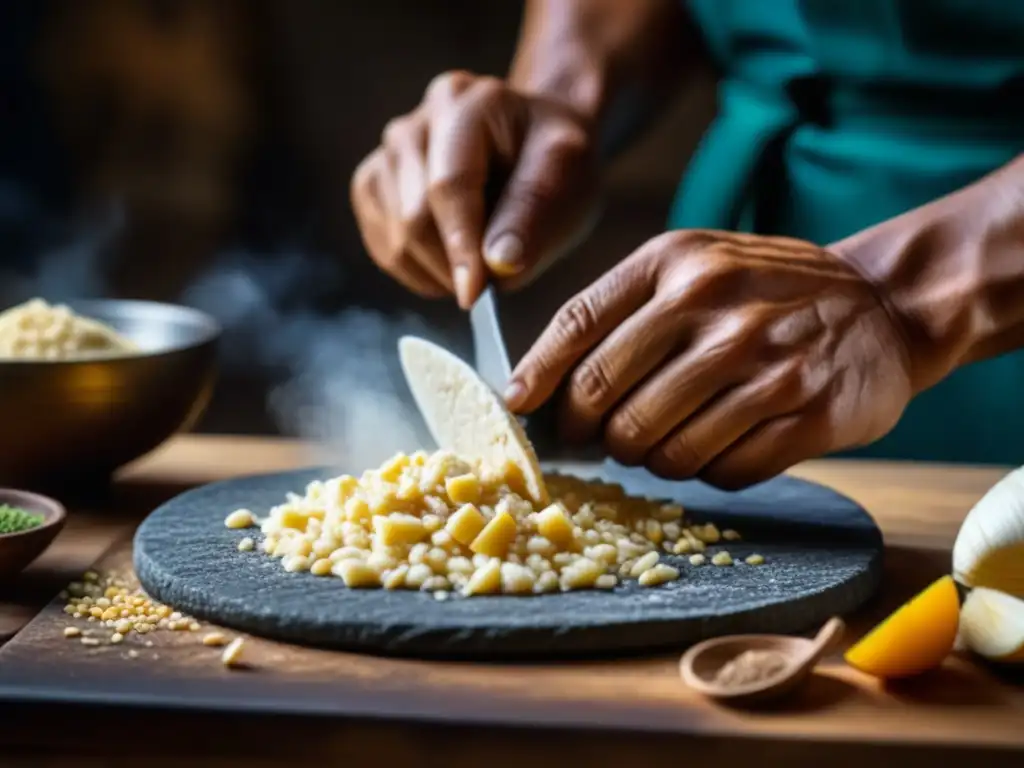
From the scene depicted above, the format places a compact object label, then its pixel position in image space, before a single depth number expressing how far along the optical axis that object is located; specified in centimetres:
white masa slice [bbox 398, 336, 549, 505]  128
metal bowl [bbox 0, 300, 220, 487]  144
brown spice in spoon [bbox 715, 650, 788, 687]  98
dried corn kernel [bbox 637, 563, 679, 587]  115
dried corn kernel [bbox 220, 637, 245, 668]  103
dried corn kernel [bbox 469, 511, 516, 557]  115
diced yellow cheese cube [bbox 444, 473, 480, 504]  120
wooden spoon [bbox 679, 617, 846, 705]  96
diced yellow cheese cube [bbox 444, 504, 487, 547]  115
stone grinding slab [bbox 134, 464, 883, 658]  104
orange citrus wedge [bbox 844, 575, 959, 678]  101
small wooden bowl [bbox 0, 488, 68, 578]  119
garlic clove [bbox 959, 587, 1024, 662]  103
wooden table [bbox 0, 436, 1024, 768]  92
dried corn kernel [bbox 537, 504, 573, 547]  118
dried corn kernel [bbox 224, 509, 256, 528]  133
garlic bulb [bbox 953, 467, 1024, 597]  113
